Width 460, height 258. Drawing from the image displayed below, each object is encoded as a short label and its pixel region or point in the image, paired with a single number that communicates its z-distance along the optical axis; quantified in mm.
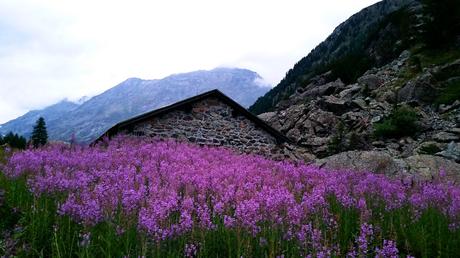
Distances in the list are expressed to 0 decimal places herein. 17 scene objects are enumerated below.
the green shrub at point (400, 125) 23234
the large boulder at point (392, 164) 14507
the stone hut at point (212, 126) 19984
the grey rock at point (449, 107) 23984
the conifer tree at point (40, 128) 64000
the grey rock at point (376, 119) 26516
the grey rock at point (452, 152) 17750
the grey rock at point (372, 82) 34375
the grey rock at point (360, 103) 29877
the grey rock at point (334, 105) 31386
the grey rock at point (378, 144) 22852
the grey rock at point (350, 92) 34934
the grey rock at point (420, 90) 27162
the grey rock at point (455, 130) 20678
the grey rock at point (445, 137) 20297
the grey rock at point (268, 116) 36909
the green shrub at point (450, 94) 25031
